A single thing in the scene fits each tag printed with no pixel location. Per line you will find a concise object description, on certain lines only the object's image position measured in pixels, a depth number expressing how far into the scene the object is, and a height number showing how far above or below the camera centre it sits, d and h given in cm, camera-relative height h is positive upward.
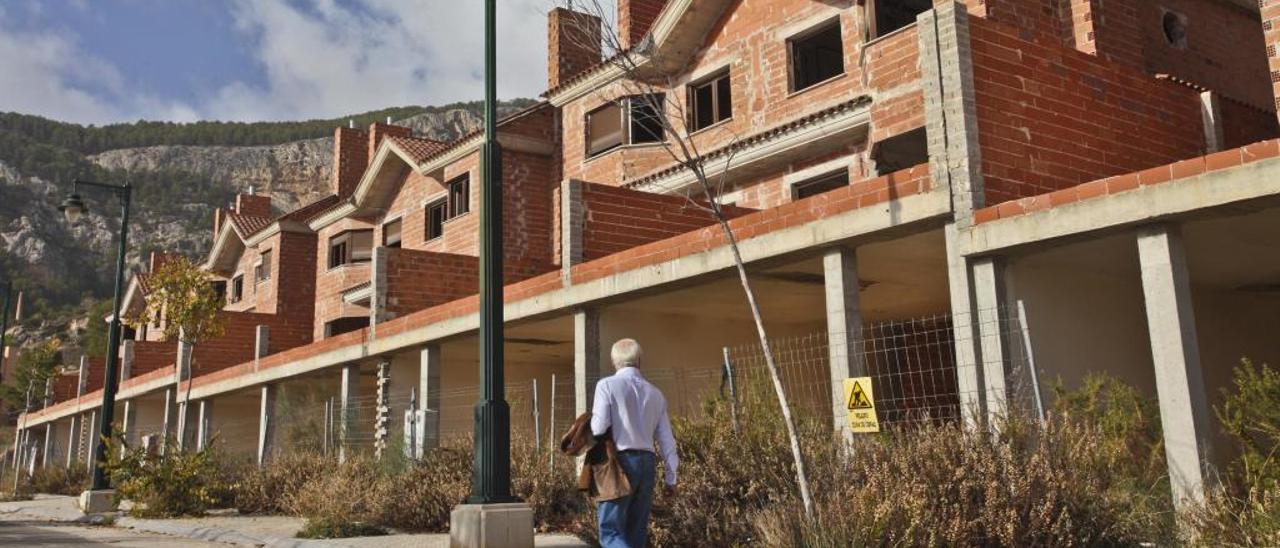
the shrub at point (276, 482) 1680 -21
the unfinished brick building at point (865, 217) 1000 +263
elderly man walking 695 +10
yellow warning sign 862 +38
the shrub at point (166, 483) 1659 -18
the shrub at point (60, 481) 3114 -20
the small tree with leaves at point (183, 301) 2172 +340
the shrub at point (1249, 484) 721 -32
